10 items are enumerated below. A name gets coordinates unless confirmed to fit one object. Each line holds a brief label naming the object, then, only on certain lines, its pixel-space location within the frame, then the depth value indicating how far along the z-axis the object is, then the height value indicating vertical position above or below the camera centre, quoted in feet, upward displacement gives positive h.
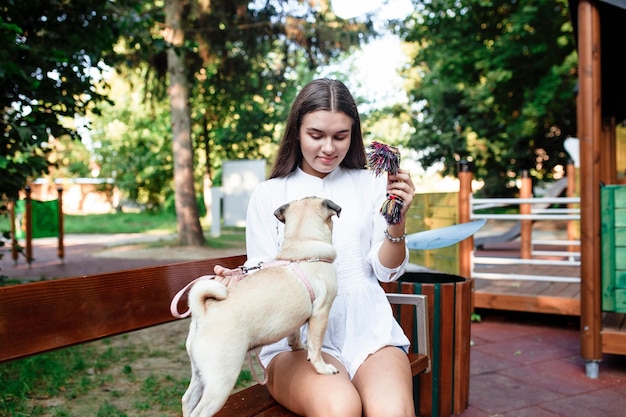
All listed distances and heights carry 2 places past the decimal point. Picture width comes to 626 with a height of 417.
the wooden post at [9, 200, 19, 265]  32.22 -1.10
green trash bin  10.96 -3.09
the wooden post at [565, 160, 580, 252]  31.40 +0.36
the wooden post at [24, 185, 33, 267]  33.83 -1.25
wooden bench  5.95 -1.32
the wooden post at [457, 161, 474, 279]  19.79 -0.29
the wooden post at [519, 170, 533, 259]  28.37 -1.34
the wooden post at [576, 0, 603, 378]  13.37 +0.42
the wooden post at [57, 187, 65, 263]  34.99 -1.02
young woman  6.61 -0.73
